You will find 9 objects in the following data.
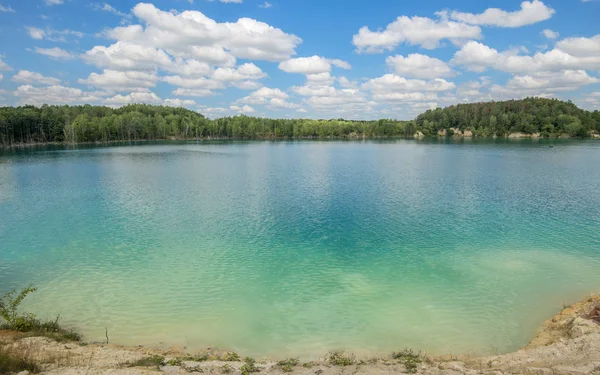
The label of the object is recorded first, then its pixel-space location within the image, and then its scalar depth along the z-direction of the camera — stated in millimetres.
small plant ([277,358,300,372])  10125
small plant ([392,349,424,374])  9880
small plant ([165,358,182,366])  10088
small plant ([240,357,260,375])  9758
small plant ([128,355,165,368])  9891
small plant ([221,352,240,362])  11062
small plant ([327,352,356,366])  10531
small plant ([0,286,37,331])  12312
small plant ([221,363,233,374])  9795
